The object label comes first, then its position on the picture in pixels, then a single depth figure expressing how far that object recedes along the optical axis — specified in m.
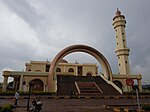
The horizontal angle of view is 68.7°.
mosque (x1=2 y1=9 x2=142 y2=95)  20.71
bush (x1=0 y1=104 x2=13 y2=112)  6.13
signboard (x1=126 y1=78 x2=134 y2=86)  6.65
